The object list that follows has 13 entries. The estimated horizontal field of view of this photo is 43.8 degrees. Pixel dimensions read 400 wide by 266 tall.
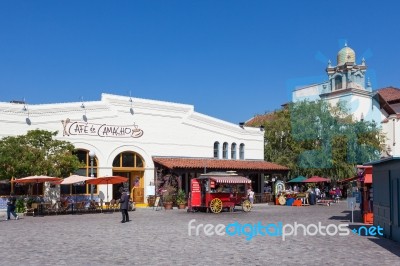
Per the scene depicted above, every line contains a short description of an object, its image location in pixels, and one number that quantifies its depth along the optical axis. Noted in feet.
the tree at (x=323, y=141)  138.21
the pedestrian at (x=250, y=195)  107.34
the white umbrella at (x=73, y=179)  84.02
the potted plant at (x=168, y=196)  100.39
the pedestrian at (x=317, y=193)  128.31
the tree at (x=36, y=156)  82.99
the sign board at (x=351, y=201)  64.34
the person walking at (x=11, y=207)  76.23
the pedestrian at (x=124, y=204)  69.00
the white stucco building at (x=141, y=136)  96.99
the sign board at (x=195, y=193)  91.15
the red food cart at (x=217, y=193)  89.58
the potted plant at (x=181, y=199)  102.42
